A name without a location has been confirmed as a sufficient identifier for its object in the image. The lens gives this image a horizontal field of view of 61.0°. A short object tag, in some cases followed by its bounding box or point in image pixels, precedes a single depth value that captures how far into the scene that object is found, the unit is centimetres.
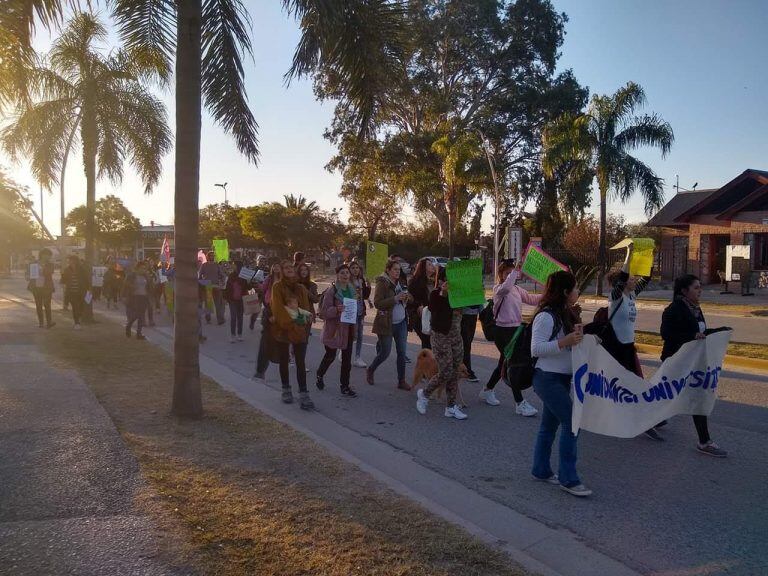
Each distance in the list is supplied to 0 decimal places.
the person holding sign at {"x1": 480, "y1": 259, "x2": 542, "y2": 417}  763
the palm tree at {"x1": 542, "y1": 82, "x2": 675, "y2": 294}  2547
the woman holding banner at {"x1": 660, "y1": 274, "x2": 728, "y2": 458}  590
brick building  2956
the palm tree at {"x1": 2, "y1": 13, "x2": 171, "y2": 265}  1599
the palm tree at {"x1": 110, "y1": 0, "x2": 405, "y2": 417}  642
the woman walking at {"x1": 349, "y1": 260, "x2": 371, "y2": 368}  950
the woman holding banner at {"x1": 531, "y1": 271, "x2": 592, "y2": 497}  477
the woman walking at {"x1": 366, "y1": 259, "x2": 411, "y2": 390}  854
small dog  758
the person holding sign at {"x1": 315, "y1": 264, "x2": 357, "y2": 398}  820
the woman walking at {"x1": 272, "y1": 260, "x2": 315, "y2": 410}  730
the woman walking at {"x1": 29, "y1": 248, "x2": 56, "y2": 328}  1449
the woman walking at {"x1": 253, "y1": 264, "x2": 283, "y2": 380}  778
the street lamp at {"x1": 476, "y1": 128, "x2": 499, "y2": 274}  3192
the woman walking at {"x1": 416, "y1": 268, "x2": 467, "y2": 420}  696
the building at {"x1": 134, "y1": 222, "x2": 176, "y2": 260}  6725
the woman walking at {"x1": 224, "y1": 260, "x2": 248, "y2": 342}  1302
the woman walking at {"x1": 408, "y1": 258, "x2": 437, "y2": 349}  782
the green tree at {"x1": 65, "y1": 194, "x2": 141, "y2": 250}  6053
